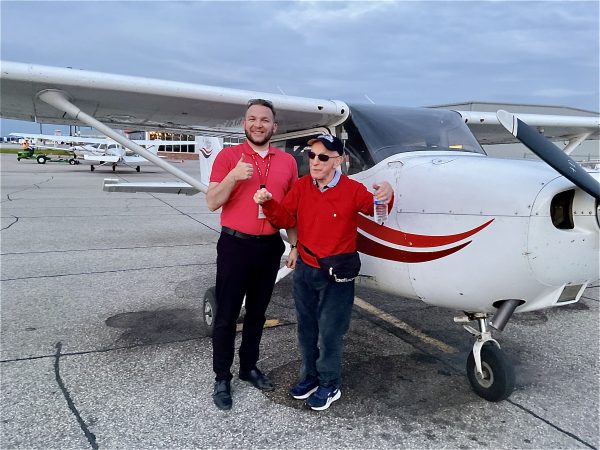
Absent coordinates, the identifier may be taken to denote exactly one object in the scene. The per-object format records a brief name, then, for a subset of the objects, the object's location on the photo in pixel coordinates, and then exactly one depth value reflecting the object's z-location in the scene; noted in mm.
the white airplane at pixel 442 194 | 2342
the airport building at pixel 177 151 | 46250
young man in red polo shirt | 2818
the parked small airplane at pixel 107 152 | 29827
